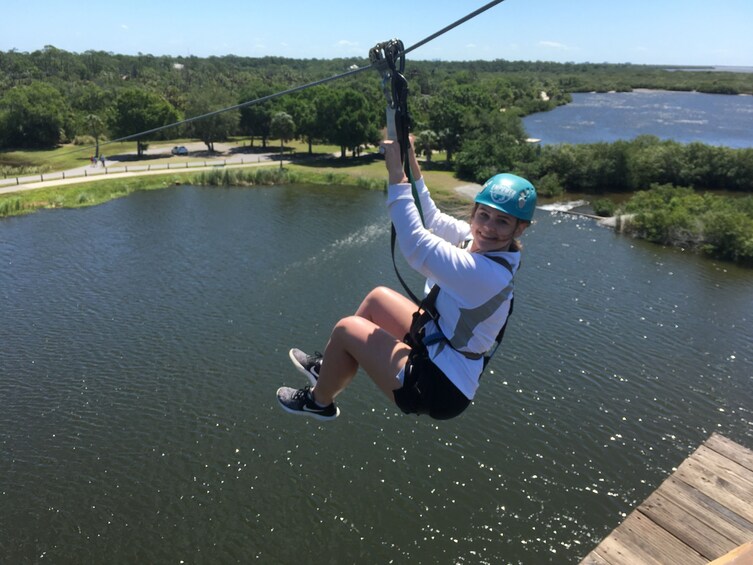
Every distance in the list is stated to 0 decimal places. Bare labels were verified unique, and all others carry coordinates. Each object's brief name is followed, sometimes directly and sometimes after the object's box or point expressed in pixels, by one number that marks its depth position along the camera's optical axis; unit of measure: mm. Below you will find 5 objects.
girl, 3268
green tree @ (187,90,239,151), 55906
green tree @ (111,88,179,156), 51750
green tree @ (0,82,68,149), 57625
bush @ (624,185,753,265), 27422
